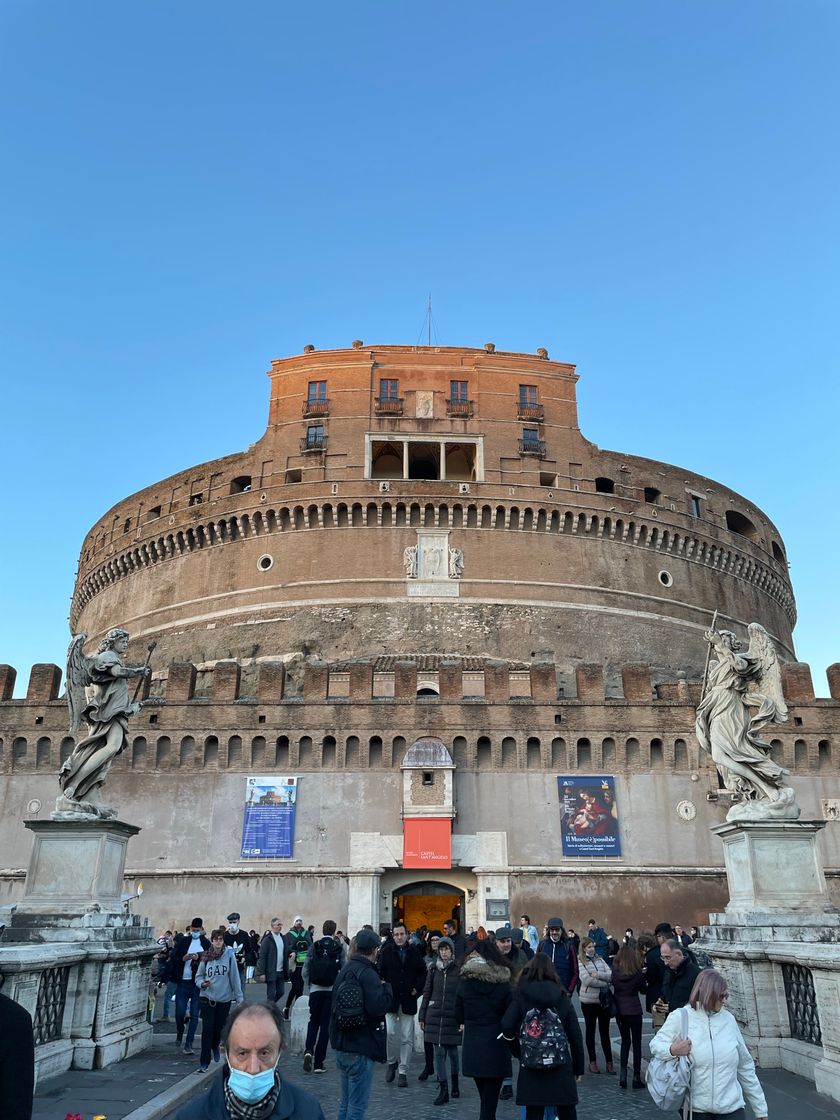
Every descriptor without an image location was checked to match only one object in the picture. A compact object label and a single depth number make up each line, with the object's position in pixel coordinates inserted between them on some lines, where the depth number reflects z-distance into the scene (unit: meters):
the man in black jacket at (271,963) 10.38
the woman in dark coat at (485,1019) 5.34
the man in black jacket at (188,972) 8.66
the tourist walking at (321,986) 7.85
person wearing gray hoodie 7.50
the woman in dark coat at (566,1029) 4.64
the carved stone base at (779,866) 7.71
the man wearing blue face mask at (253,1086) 2.53
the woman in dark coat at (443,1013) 7.13
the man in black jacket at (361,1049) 5.53
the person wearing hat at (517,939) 7.21
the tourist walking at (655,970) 7.48
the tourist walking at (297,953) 12.24
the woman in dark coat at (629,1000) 7.32
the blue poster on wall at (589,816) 22.28
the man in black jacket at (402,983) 8.17
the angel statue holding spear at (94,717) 8.41
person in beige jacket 7.77
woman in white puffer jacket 3.69
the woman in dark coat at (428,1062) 8.13
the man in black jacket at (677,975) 5.89
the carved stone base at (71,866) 7.94
